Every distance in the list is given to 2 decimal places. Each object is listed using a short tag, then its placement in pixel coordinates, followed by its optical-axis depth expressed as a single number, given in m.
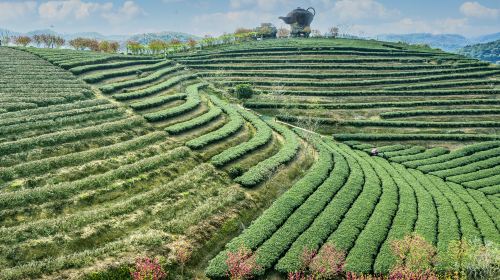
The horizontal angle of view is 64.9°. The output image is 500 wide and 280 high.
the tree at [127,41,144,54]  114.21
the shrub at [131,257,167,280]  23.70
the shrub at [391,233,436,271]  29.16
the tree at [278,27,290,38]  171.81
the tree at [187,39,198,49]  130.62
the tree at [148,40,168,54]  115.75
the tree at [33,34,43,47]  117.97
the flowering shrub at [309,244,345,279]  27.56
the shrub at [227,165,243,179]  42.91
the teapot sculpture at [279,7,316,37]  163.50
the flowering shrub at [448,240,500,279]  28.45
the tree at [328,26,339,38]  176.00
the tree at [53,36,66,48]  120.72
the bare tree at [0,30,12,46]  116.69
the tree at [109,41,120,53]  116.89
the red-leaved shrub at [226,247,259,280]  26.11
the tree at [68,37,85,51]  117.94
